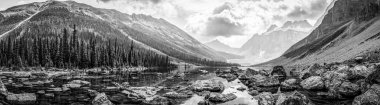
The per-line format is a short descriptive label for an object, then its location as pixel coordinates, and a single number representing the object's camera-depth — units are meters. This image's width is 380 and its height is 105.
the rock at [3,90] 33.08
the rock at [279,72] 79.57
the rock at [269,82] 53.93
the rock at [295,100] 25.47
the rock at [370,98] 23.13
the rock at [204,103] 34.44
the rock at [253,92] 43.03
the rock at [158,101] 33.47
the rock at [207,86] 48.19
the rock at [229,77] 79.28
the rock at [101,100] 30.55
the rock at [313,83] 41.57
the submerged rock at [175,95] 40.25
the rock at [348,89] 31.06
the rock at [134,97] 34.97
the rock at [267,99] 30.94
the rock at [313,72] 56.25
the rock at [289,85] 45.75
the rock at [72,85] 48.94
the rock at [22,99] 30.69
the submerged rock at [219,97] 36.62
